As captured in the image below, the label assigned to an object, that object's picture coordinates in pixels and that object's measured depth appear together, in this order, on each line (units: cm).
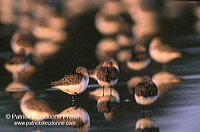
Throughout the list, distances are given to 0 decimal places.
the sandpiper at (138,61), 1806
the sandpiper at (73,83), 1374
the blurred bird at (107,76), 1455
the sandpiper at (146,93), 1220
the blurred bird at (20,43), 2291
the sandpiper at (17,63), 1850
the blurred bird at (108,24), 2784
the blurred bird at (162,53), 1889
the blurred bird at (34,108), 1260
